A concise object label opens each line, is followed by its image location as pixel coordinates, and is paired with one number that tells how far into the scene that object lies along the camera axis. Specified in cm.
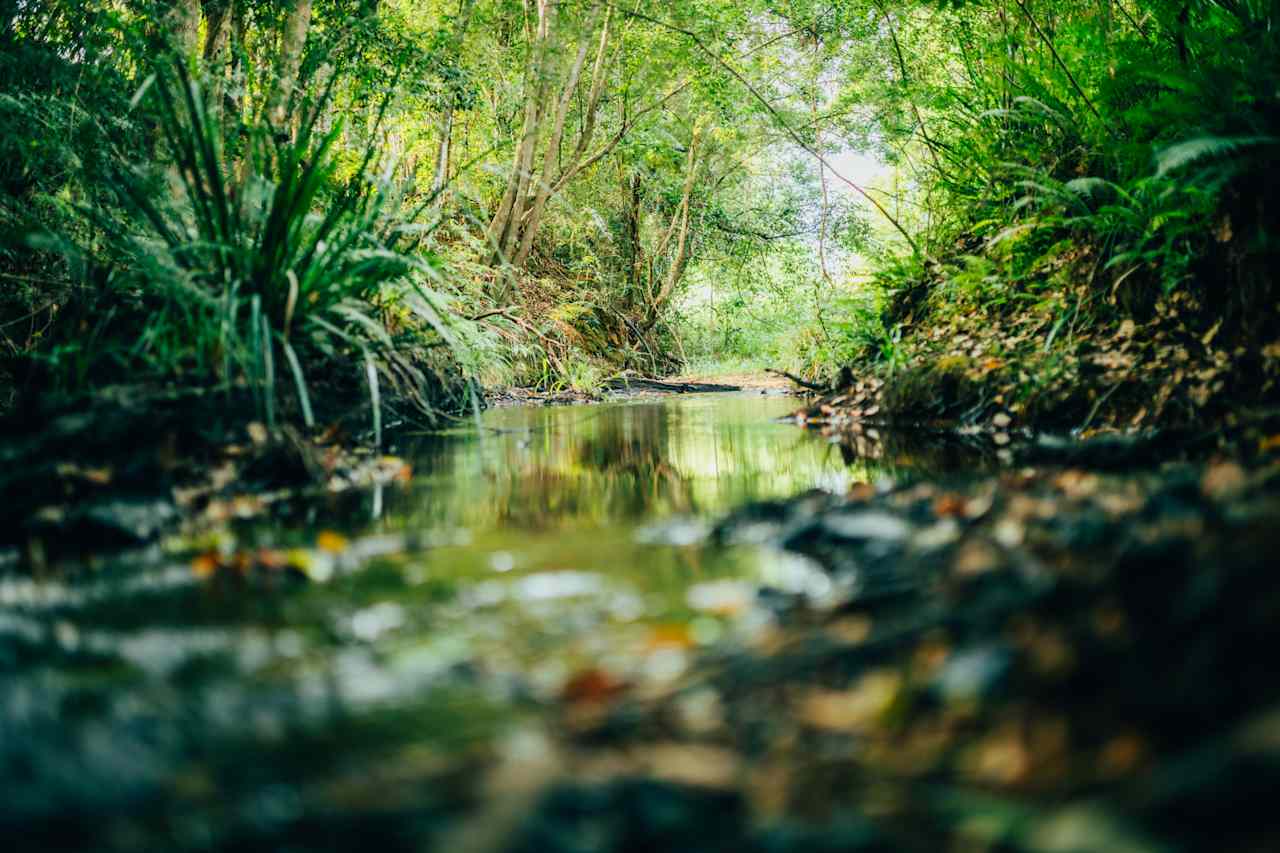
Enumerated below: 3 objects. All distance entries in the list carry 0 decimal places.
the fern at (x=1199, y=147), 251
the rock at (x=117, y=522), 183
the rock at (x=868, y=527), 161
